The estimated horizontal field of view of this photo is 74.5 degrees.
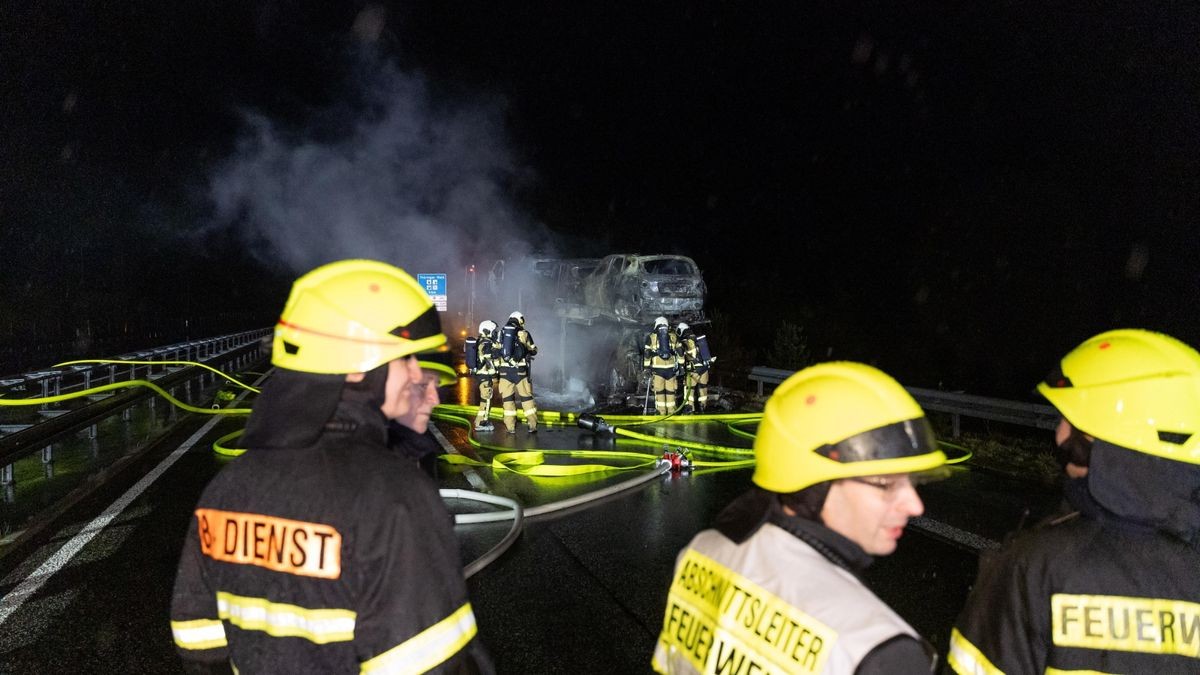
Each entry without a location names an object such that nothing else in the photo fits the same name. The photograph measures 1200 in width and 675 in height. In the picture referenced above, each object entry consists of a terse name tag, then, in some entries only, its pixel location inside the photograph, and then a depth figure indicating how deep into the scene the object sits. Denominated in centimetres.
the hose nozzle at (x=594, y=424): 1140
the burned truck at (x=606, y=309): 1744
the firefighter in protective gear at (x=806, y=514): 165
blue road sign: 3550
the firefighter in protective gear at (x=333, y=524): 174
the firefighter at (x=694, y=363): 1399
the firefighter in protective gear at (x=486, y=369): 1233
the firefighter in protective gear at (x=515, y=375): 1182
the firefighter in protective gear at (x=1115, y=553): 193
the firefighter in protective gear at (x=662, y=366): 1351
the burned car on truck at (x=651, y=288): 1746
